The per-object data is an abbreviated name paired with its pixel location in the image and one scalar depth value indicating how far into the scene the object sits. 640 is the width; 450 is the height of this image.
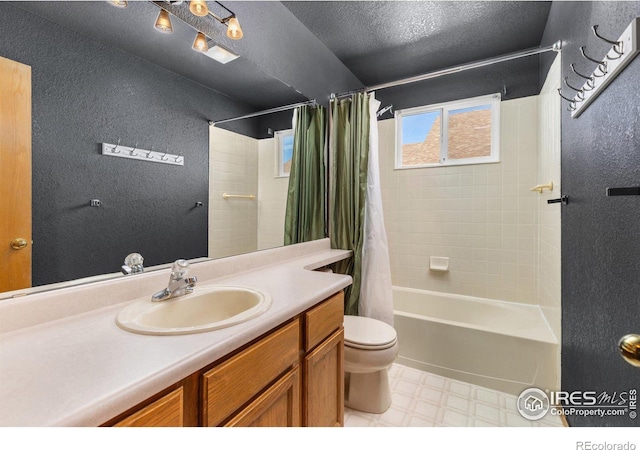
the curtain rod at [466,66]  1.63
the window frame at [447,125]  2.43
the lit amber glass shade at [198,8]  1.30
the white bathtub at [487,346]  1.76
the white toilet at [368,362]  1.55
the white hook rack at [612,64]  0.77
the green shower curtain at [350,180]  2.19
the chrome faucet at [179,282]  1.05
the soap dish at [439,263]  2.62
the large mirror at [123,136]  0.90
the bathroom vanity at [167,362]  0.54
